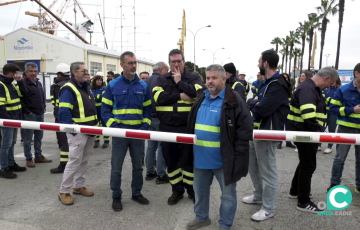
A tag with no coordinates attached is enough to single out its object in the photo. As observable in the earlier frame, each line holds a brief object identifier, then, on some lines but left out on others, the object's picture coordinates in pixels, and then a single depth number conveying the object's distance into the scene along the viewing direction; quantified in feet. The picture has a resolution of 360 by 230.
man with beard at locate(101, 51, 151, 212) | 12.67
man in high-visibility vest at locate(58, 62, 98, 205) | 13.51
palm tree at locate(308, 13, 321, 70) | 129.24
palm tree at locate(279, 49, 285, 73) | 213.89
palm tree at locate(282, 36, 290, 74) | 195.03
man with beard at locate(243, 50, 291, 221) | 11.30
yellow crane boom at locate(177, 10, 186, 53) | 124.09
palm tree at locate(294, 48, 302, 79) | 195.13
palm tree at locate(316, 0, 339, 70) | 111.85
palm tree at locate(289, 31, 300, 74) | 174.67
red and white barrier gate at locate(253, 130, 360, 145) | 9.56
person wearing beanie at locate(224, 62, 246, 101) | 18.63
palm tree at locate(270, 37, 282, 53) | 209.15
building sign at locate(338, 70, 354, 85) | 82.02
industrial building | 95.55
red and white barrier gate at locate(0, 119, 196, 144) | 10.17
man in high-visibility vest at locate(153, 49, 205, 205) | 12.53
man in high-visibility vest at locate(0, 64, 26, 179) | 17.01
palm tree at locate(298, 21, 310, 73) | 145.18
